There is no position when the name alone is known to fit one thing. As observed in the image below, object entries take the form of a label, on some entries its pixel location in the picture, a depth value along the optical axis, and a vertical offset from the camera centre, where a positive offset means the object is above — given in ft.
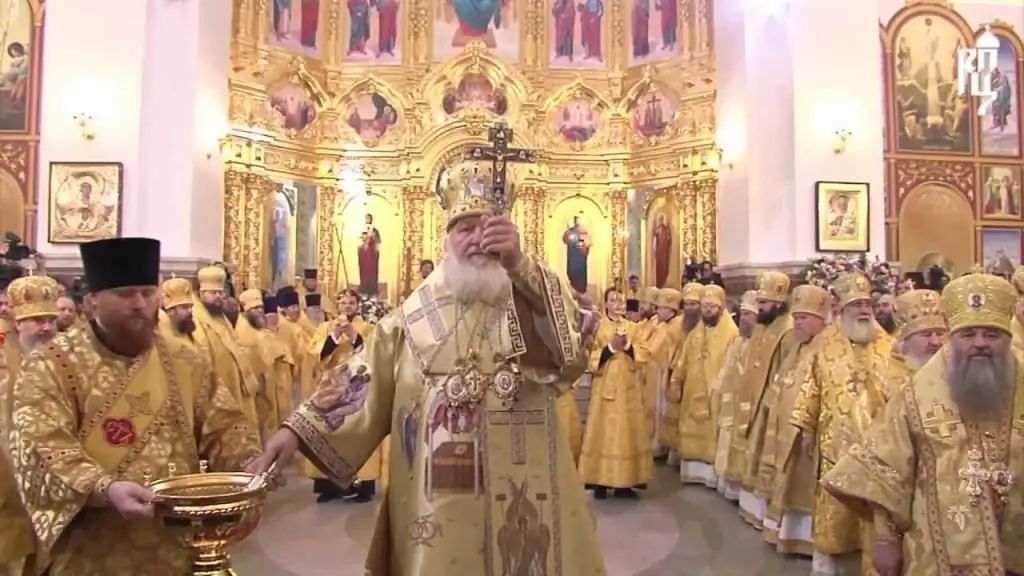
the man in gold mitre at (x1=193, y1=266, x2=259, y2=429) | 23.56 -1.02
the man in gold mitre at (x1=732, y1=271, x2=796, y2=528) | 22.40 -1.77
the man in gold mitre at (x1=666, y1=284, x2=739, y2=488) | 29.63 -2.44
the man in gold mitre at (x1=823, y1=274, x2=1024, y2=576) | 10.09 -1.81
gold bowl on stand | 7.19 -1.79
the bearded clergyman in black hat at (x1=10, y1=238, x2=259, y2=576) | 8.24 -1.22
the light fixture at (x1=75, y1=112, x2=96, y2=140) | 36.22 +7.91
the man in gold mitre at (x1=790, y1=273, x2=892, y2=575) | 17.85 -1.82
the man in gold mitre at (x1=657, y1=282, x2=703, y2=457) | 31.48 -0.80
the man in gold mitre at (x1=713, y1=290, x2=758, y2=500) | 25.39 -2.61
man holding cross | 9.59 -1.24
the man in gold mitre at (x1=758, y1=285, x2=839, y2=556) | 20.06 -3.27
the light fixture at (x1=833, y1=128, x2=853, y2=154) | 37.58 +7.76
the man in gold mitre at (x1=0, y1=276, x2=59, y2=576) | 13.67 -0.14
